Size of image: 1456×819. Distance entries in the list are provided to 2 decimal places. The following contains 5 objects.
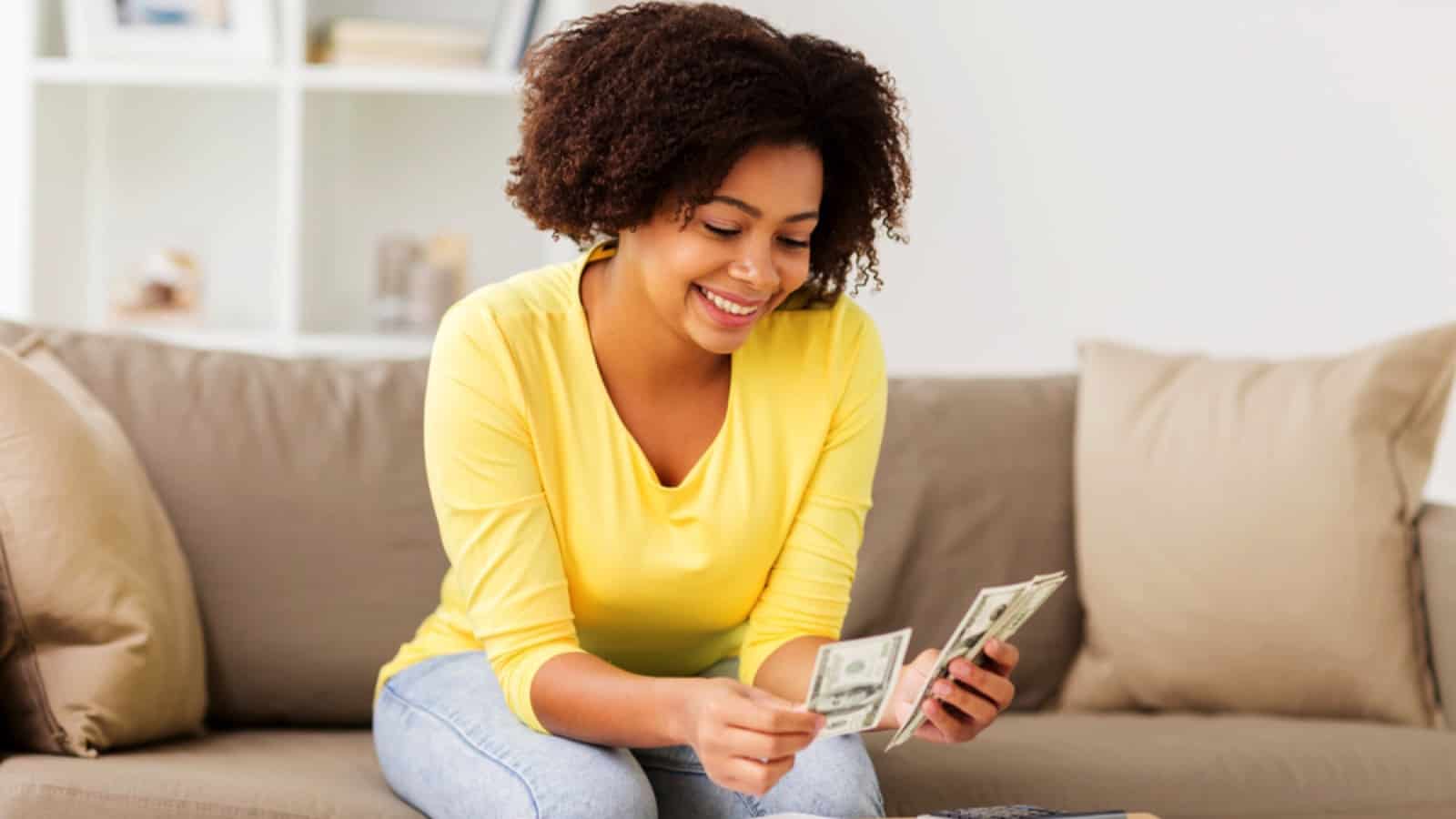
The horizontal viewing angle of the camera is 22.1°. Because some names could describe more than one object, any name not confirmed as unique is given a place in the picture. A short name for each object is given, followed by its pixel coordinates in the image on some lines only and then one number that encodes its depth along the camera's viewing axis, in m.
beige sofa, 3.48
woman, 3.16
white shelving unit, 4.55
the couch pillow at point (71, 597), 3.35
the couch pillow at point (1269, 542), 3.73
